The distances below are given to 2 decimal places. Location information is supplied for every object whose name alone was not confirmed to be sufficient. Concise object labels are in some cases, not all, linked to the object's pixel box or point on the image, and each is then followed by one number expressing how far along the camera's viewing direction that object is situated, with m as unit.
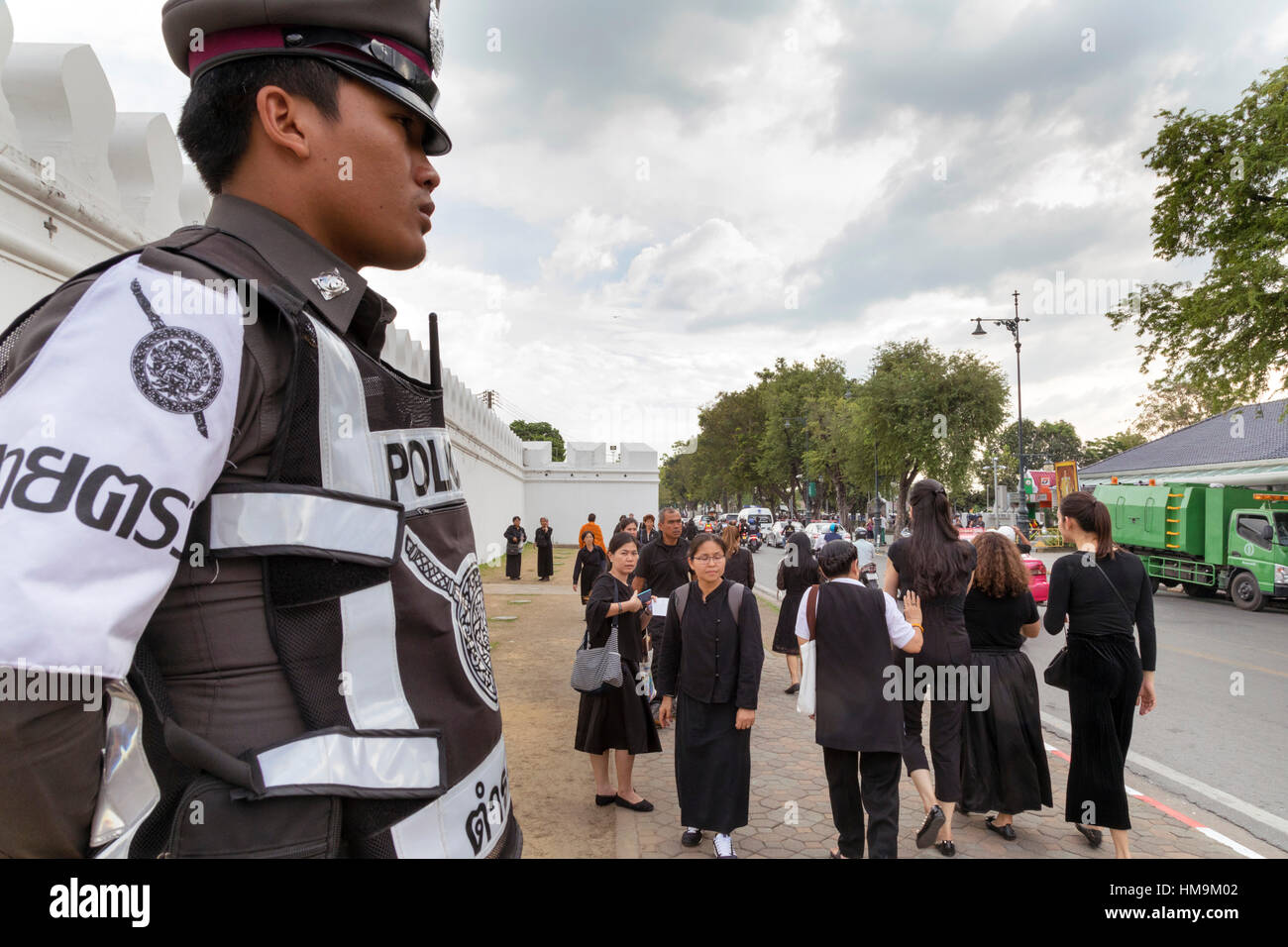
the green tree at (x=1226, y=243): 14.39
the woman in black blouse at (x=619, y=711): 5.49
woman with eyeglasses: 4.71
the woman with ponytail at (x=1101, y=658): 4.40
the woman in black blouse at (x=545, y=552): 21.34
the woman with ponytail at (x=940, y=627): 4.94
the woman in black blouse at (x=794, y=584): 9.48
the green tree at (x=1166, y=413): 58.06
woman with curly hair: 4.93
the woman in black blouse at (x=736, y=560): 8.77
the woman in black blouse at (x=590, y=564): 11.93
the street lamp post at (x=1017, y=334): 27.94
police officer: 0.74
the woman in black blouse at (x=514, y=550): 21.45
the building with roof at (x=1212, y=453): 32.53
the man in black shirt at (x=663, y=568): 7.61
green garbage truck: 15.82
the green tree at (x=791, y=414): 61.19
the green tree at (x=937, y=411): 37.75
